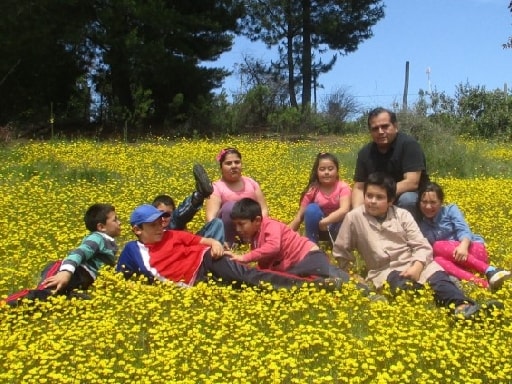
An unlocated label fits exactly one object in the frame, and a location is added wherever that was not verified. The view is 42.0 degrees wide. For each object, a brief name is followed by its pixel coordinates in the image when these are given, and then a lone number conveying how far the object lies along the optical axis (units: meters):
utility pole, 24.67
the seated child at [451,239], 5.62
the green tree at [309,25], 25.61
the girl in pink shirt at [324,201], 6.48
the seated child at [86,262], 4.98
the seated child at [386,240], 5.23
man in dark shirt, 6.04
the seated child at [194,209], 5.96
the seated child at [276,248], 5.43
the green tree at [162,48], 18.17
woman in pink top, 6.40
